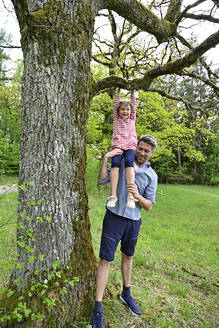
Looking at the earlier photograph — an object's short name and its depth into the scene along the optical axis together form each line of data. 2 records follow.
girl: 2.58
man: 2.40
